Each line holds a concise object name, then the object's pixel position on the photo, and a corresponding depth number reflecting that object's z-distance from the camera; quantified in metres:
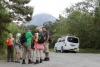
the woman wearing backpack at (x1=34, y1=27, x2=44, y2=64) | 11.94
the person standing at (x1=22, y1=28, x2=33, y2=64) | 12.17
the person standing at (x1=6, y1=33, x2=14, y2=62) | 13.84
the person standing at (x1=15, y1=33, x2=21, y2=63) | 13.86
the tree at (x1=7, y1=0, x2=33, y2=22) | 19.66
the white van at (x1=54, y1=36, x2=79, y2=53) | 26.53
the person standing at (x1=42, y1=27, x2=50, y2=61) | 12.91
